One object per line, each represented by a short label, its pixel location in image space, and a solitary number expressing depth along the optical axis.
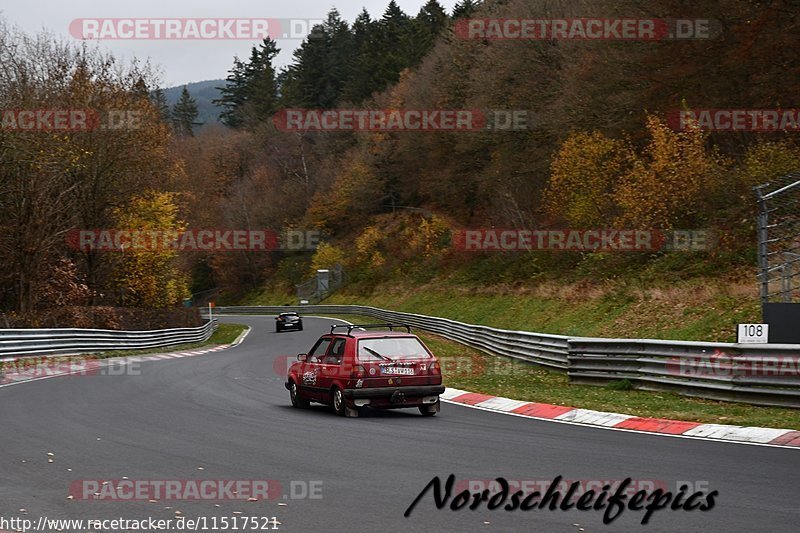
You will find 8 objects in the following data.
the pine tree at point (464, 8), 82.51
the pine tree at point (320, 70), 115.86
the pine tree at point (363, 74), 101.88
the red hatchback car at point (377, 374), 14.34
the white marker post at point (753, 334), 14.25
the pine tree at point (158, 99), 49.62
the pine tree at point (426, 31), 96.50
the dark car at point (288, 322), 54.50
